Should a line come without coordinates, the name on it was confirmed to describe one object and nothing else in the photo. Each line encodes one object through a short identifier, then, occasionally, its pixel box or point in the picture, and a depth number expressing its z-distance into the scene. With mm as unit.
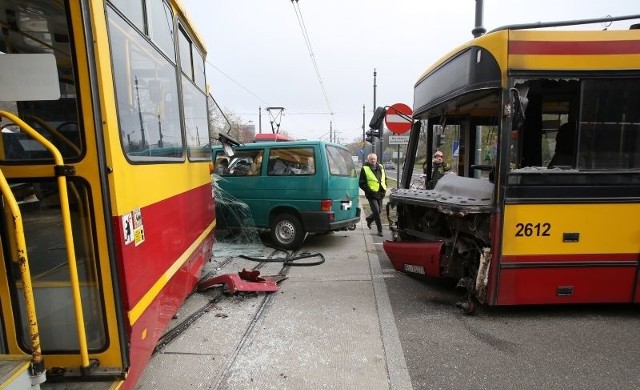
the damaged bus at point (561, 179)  3623
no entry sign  7551
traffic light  8745
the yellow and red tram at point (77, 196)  1976
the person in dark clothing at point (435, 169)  6205
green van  6875
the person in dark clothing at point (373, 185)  8141
